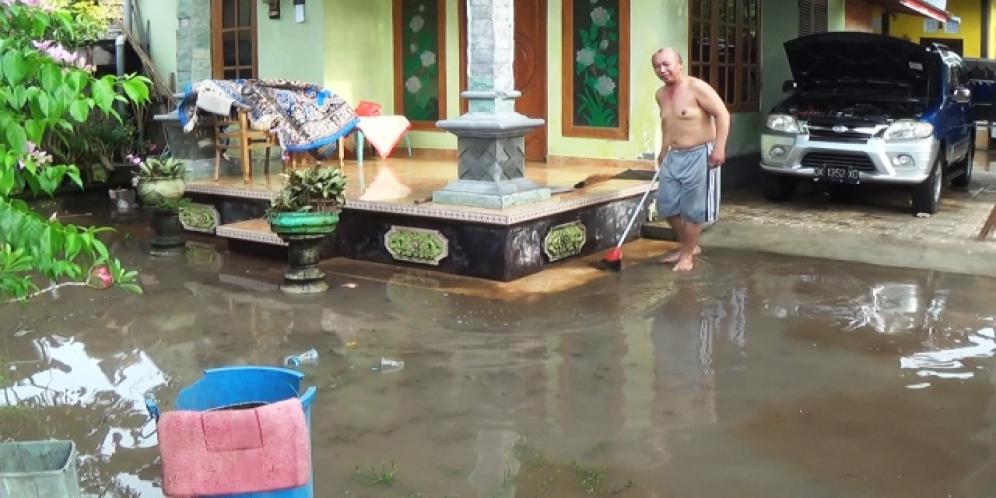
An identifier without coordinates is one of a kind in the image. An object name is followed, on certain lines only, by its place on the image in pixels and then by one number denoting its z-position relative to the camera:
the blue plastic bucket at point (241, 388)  3.46
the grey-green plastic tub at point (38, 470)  2.82
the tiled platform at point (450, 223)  7.78
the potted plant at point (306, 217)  7.34
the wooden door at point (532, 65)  10.95
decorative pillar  7.88
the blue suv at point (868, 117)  9.75
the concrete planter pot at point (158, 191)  8.97
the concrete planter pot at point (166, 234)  9.14
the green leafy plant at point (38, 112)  2.84
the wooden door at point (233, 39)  12.90
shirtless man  7.67
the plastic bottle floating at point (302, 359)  5.63
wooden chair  9.95
